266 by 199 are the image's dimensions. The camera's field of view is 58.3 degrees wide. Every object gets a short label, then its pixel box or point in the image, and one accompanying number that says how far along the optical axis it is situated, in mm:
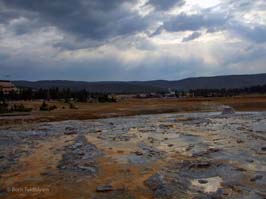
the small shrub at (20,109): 36367
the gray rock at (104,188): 7551
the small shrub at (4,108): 35167
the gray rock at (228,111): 33596
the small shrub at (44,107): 37622
